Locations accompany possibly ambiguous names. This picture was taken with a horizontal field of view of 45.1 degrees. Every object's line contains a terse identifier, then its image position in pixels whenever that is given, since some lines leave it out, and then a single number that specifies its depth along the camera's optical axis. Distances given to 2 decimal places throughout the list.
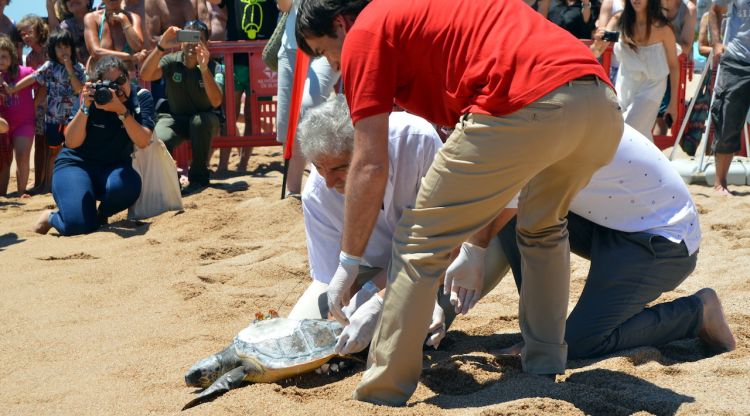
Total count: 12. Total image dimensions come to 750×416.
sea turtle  2.77
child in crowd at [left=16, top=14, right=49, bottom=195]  7.23
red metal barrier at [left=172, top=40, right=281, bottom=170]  7.52
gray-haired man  2.74
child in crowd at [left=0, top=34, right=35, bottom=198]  7.02
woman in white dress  5.84
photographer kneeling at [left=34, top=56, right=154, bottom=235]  5.56
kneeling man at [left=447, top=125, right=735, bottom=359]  2.96
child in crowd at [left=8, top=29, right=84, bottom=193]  6.86
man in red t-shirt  2.29
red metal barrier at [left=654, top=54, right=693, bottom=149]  7.63
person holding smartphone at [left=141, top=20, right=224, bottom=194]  6.64
